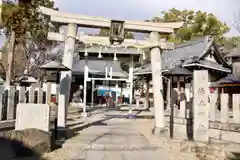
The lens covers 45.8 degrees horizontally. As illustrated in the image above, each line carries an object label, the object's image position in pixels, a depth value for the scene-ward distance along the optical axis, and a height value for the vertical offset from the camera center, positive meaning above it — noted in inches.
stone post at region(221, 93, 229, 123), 400.4 -16.6
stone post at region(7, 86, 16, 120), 362.0 -12.1
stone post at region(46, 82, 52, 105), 385.9 +1.1
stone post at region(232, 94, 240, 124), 388.2 -16.1
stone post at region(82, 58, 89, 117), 694.4 +49.4
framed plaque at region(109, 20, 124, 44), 437.1 +100.4
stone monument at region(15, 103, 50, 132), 322.7 -24.3
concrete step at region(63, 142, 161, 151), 341.1 -62.0
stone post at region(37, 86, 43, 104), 427.8 -1.9
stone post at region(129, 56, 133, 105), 723.8 +63.5
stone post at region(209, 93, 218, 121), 422.9 -19.1
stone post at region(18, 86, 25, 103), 385.5 -0.5
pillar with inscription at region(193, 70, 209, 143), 383.9 -12.9
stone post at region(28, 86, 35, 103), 392.6 +1.0
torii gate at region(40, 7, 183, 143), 410.9 +84.0
